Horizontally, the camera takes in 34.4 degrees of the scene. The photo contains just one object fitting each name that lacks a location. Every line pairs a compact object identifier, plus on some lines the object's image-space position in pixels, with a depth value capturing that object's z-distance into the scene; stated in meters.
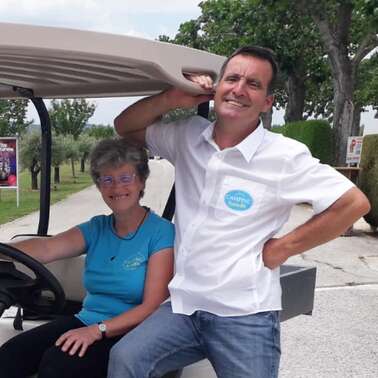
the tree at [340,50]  13.16
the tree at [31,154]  16.23
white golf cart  1.62
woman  2.12
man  1.94
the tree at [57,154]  18.05
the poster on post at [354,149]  11.50
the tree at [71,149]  20.08
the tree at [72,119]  24.05
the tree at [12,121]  15.63
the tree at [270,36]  17.62
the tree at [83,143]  21.79
